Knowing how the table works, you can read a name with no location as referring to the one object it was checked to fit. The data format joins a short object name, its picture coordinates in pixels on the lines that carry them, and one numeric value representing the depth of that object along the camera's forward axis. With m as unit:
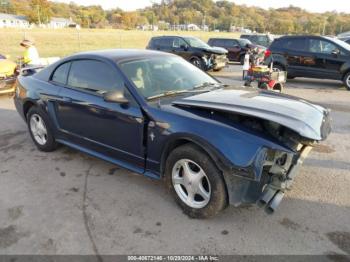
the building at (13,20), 80.96
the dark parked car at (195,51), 14.27
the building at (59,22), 91.69
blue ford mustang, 2.96
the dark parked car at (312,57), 10.48
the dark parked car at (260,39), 22.55
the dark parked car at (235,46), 18.22
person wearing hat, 9.84
